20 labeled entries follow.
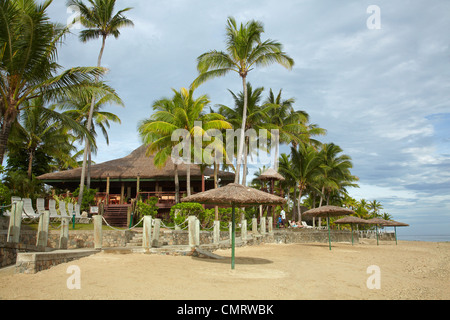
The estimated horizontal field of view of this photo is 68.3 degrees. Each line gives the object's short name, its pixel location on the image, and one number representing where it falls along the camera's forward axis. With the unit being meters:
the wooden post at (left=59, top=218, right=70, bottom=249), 10.95
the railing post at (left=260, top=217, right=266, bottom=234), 20.08
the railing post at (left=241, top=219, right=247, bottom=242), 17.25
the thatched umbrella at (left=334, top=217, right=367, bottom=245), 22.94
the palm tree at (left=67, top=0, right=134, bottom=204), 23.11
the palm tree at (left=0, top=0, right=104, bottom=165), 11.56
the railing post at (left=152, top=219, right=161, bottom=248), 11.79
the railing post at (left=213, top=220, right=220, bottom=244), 14.09
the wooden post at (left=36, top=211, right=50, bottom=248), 9.61
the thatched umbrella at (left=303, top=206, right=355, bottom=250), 18.47
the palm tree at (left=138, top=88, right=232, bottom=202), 20.03
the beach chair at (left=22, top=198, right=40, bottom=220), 13.92
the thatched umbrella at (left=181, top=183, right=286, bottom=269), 8.47
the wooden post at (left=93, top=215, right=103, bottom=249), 10.39
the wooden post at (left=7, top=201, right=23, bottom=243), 9.76
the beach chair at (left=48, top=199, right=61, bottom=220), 15.33
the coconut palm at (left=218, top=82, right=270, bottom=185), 24.34
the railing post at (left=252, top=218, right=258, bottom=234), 19.17
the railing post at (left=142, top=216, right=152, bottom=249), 10.94
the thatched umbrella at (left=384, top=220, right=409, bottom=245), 26.27
